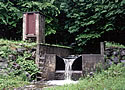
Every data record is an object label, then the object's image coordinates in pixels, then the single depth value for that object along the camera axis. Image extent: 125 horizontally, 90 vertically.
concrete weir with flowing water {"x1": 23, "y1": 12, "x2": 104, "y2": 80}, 9.26
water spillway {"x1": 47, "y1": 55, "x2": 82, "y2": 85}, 9.15
